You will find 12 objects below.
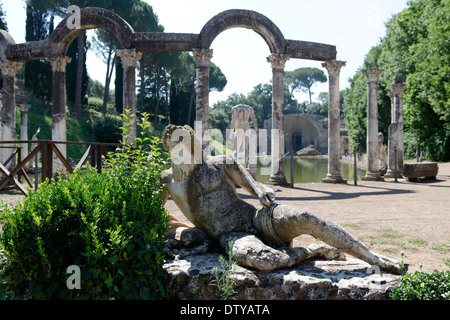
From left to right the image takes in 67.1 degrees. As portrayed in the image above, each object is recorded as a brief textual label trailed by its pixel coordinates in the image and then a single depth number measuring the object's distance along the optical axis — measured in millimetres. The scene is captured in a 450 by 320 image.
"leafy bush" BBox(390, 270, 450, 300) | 2408
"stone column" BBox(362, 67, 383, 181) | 15359
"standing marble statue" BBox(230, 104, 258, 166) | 12984
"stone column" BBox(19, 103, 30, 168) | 15664
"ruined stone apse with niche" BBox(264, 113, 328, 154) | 51469
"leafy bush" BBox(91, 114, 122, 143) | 26323
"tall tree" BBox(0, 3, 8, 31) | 28559
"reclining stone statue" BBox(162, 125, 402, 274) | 2992
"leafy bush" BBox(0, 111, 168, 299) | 2344
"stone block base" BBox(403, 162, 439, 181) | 14641
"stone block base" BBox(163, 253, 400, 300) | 2557
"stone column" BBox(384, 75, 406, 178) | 17906
